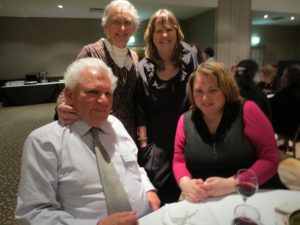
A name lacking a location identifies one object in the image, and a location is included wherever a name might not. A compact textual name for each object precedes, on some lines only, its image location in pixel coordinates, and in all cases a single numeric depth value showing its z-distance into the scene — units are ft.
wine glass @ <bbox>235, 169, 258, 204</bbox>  3.63
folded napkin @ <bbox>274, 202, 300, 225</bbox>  3.46
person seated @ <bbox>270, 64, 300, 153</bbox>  11.96
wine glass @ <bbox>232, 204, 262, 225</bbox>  3.22
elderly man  3.79
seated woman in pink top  4.84
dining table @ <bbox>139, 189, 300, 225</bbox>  3.50
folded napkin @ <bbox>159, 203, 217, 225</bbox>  3.47
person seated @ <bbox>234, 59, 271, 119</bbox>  9.53
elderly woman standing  6.38
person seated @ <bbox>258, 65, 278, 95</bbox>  17.42
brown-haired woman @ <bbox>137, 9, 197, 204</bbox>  6.34
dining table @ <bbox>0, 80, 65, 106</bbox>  29.55
